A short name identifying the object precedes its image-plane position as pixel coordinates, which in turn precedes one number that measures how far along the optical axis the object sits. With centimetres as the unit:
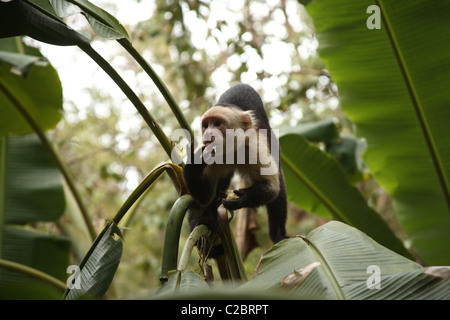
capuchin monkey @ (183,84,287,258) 197
